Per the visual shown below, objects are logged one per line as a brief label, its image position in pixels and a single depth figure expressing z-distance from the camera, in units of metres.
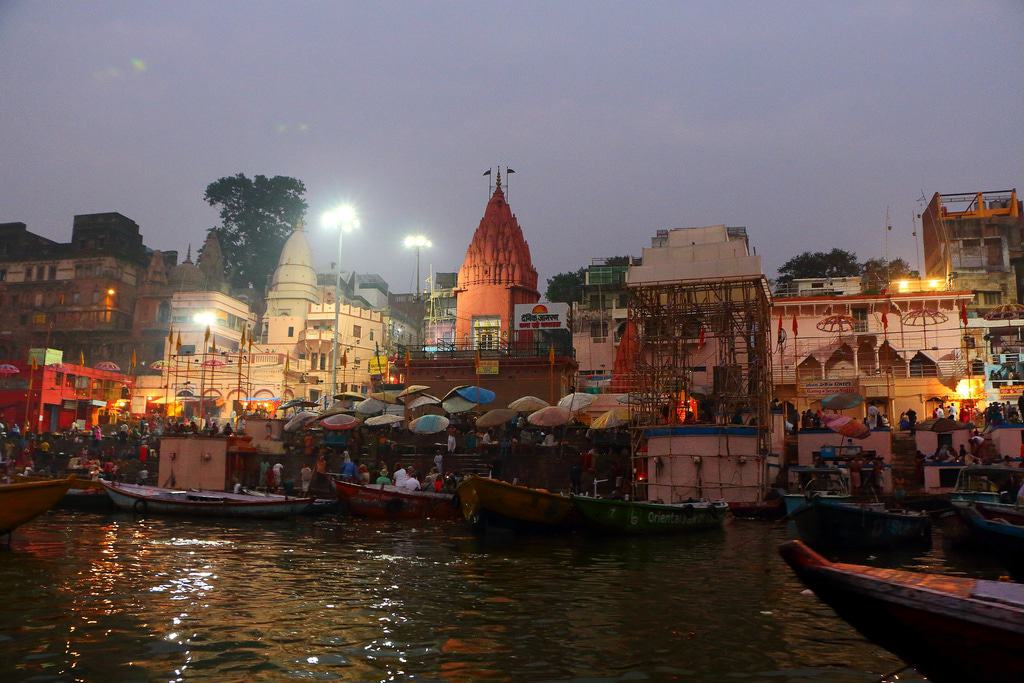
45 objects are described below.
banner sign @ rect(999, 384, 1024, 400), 36.97
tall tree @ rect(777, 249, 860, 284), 56.09
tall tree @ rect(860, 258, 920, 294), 48.78
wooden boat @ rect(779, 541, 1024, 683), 4.86
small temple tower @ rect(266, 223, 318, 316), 60.59
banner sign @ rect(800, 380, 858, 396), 39.53
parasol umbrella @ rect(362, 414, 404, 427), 30.09
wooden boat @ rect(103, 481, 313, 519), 20.98
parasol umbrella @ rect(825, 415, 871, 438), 25.05
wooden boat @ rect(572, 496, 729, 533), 18.08
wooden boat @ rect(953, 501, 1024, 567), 11.59
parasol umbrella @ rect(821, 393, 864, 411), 27.41
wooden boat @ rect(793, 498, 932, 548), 15.94
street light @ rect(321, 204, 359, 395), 40.91
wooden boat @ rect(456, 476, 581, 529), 17.44
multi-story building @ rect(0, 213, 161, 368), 58.91
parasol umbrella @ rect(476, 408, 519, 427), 29.64
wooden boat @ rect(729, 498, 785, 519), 22.91
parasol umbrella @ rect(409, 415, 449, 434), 28.22
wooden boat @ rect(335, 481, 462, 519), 21.70
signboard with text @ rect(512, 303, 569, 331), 40.16
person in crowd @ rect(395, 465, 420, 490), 22.80
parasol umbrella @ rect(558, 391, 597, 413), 28.38
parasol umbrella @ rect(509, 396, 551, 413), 30.34
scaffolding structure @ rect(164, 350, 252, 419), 51.19
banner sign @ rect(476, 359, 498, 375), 37.88
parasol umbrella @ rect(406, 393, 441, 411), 31.62
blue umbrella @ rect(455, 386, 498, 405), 30.52
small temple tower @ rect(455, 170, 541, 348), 43.28
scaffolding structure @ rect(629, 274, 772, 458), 25.58
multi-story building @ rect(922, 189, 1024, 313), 46.38
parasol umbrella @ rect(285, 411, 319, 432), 30.76
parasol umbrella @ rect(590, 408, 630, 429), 28.03
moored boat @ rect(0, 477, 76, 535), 14.08
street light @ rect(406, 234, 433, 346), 50.34
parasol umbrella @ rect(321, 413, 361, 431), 29.16
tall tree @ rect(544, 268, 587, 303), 64.12
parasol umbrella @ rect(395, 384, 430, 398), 31.75
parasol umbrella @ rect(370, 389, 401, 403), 32.84
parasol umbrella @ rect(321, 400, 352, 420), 31.46
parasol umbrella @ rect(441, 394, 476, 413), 30.33
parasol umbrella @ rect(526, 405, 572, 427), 27.94
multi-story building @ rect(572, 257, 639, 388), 46.97
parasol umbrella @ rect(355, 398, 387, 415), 31.56
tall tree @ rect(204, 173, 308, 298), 72.56
